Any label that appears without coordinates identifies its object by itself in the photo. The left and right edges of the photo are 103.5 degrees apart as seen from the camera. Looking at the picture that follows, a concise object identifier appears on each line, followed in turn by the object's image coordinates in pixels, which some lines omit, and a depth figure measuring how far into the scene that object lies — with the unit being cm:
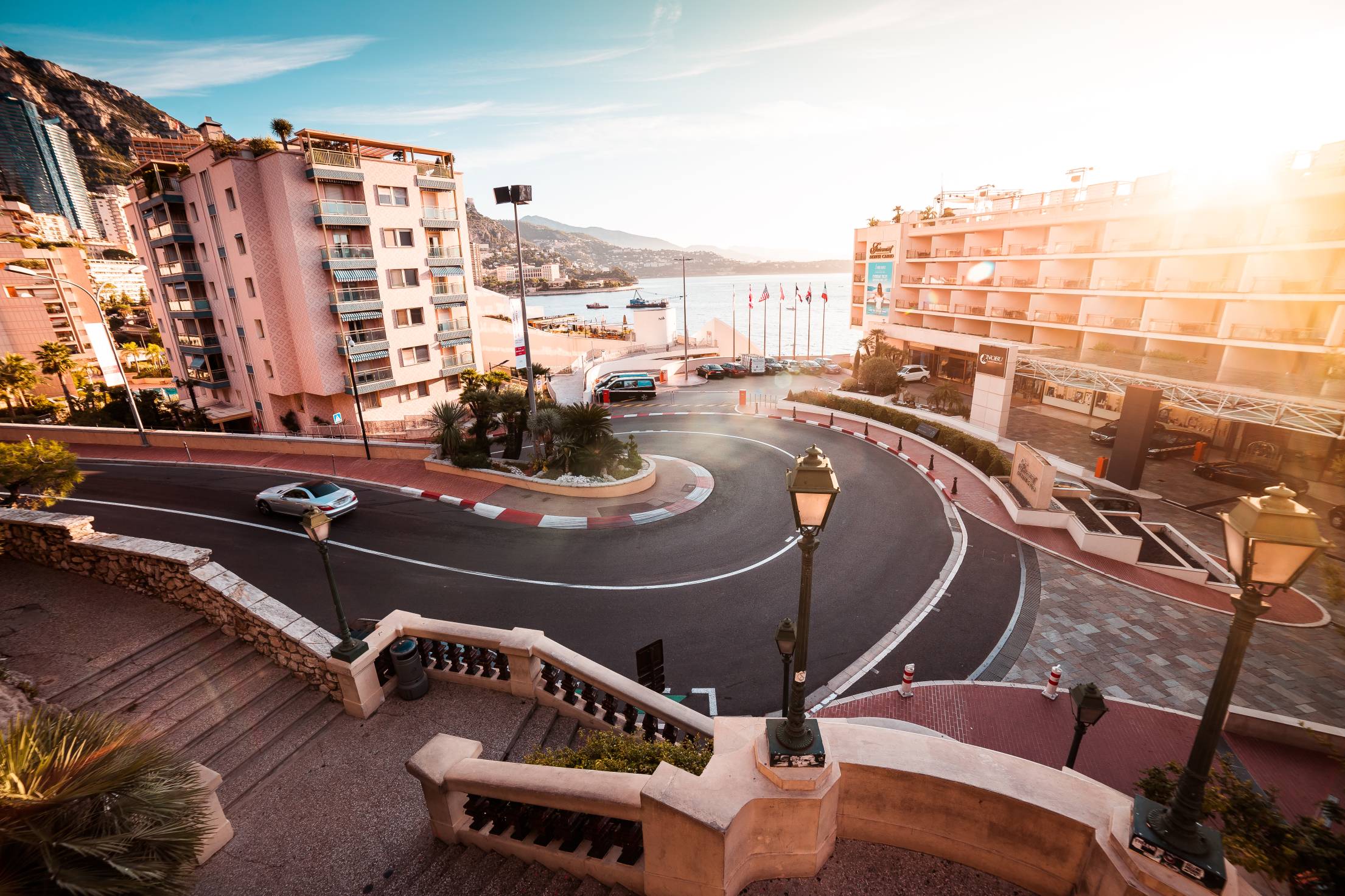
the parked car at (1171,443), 2700
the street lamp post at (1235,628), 370
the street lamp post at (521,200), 2052
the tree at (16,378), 3478
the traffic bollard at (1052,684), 1085
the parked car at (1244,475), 2253
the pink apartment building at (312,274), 3034
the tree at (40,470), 1202
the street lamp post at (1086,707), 774
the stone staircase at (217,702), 746
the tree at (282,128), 2828
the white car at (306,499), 1738
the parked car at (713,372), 4916
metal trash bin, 845
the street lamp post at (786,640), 648
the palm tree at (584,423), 2252
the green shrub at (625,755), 579
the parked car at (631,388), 3981
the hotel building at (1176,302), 2283
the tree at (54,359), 3931
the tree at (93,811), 293
